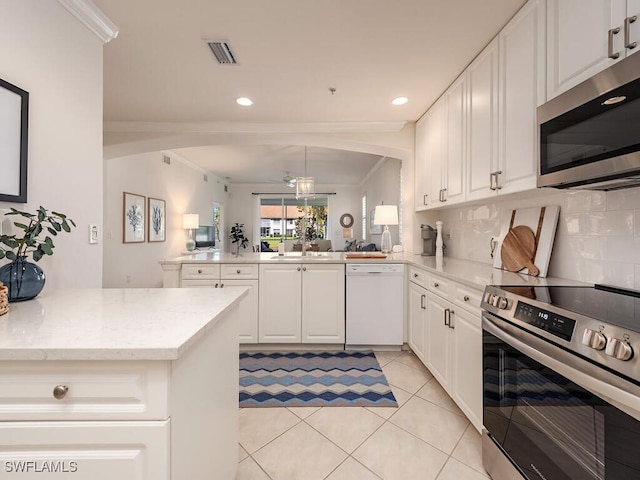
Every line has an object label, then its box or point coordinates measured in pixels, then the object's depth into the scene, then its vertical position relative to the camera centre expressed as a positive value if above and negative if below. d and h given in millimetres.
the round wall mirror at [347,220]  9805 +607
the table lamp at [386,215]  3598 +281
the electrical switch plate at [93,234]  1734 +26
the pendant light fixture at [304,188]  5238 +854
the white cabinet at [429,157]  2840 +806
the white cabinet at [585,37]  1122 +797
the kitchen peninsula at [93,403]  767 -405
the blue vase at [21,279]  1164 -151
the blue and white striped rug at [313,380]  2270 -1141
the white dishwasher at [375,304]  3166 -640
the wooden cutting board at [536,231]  1812 +56
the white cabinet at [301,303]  3189 -636
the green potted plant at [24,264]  1164 -95
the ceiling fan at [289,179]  7547 +1452
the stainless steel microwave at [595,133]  1007 +394
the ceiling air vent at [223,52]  2076 +1269
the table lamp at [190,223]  6445 +327
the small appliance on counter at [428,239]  3348 +6
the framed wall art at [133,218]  4711 +321
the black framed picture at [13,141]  1261 +396
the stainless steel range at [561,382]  833 -464
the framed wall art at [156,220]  5398 +340
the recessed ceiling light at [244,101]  2910 +1279
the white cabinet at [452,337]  1758 -648
